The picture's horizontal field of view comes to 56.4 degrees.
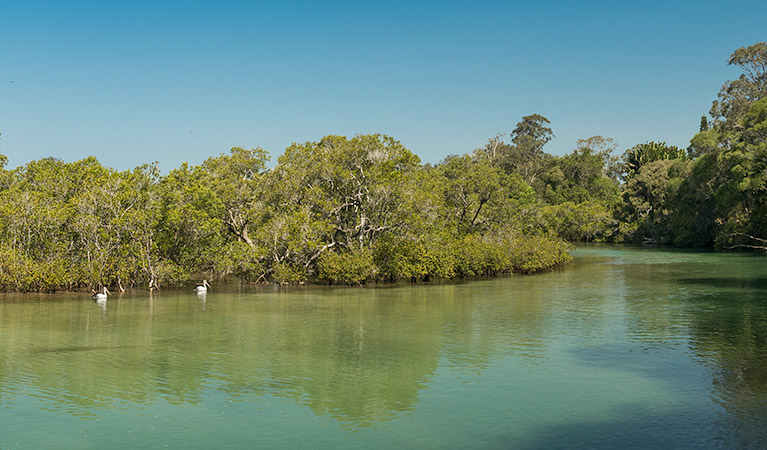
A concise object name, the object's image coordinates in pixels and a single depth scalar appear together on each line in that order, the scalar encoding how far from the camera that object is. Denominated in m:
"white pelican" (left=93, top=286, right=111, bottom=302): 33.31
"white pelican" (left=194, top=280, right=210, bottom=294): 37.38
